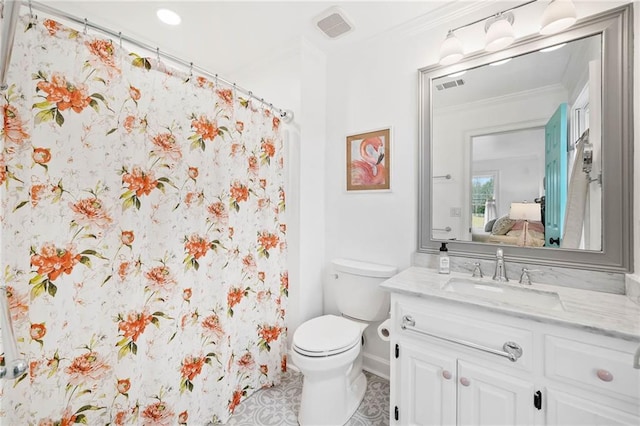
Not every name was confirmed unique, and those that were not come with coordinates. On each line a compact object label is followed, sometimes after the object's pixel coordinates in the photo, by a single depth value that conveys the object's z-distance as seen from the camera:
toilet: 1.42
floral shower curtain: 0.92
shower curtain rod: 0.88
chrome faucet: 1.38
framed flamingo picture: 1.85
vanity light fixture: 1.18
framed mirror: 1.19
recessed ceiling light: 1.68
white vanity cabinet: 0.88
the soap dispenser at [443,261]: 1.51
